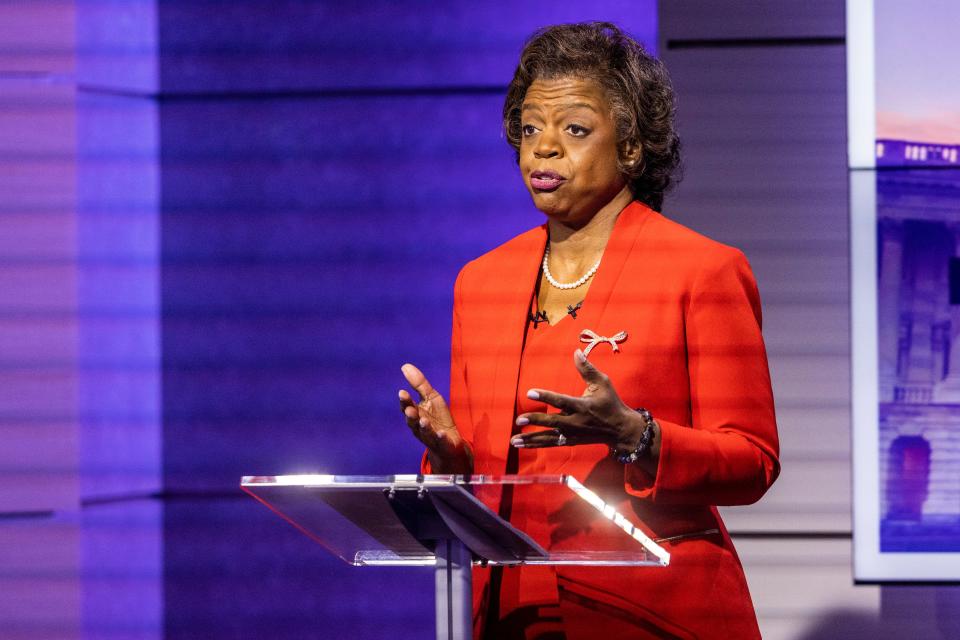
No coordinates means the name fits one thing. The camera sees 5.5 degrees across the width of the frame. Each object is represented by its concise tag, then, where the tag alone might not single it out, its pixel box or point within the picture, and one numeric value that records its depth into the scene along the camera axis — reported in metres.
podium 16.23
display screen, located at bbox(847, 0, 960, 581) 19.33
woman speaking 16.79
